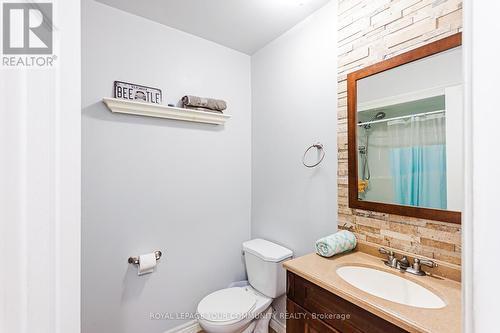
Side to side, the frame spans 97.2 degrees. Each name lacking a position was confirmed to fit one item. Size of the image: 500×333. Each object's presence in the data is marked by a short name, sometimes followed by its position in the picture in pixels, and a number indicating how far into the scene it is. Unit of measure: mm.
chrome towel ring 1609
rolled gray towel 1795
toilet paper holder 1610
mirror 1052
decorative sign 1577
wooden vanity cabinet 906
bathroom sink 1009
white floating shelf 1512
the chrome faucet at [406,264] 1104
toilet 1485
